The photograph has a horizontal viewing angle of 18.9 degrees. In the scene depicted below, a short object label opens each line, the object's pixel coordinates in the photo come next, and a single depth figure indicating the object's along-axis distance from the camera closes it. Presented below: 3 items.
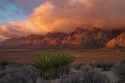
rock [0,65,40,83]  16.19
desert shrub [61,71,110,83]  15.29
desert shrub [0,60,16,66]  38.17
